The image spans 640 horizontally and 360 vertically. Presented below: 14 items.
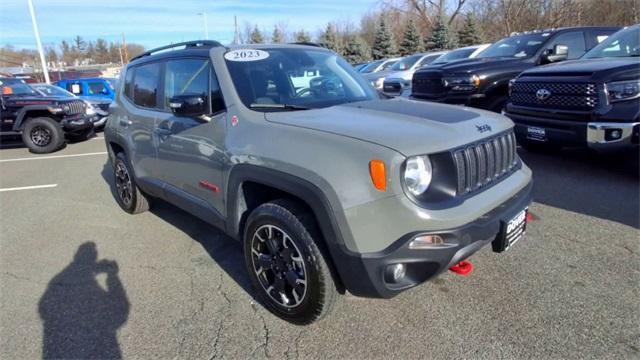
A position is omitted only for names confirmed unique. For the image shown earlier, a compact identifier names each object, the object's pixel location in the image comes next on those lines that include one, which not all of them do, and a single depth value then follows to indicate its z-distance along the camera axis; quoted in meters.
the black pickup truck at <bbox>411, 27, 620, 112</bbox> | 7.45
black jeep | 9.58
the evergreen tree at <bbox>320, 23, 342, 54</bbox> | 42.33
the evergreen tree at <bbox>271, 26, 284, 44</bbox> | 50.38
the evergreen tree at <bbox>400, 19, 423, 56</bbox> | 37.19
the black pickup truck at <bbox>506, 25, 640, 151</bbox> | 4.63
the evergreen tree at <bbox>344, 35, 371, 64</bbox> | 39.66
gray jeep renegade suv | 2.20
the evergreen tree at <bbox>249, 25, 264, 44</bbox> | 48.41
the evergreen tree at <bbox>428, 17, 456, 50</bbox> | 35.53
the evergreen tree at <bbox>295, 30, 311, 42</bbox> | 46.66
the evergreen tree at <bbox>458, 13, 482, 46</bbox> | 34.84
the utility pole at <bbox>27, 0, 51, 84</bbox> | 21.83
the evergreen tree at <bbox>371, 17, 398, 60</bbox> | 38.66
